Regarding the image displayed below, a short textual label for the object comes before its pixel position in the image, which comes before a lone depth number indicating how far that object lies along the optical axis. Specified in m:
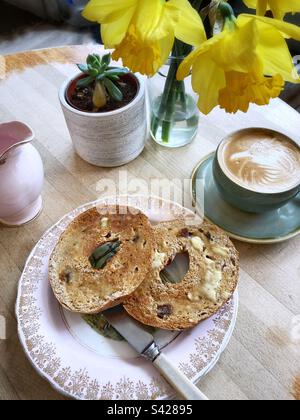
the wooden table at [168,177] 0.62
